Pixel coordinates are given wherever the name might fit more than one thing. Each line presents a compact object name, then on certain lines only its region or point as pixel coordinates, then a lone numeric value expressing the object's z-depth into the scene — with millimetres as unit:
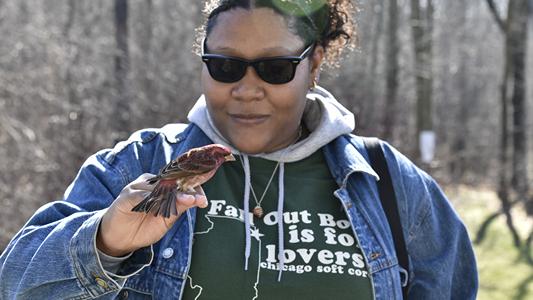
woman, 1967
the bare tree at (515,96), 12031
